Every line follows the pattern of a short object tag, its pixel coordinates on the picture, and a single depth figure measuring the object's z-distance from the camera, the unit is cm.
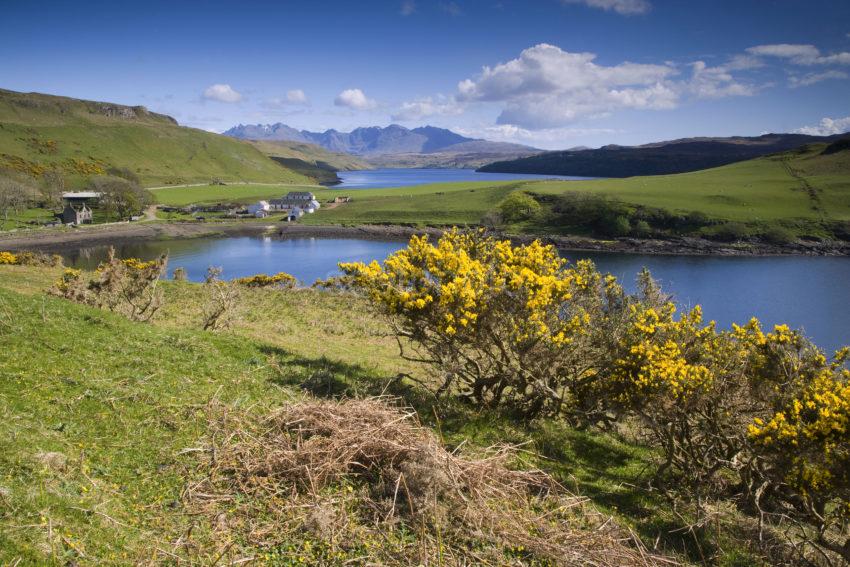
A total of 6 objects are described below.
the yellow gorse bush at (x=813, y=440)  850
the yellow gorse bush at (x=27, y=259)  4456
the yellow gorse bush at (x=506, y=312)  1306
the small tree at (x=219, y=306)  2155
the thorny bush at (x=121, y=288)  2116
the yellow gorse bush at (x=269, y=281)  5184
